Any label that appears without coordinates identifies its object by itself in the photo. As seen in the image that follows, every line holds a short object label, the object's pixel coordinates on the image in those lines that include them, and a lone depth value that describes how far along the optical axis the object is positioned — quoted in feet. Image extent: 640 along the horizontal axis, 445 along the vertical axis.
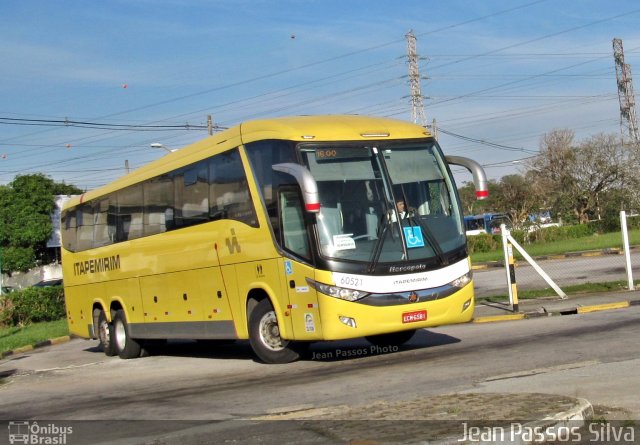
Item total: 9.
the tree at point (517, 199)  182.91
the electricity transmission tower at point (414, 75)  172.96
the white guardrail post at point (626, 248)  64.28
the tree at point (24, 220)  214.69
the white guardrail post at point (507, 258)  59.11
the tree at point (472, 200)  256.87
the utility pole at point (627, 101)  210.79
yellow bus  38.73
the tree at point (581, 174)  213.87
